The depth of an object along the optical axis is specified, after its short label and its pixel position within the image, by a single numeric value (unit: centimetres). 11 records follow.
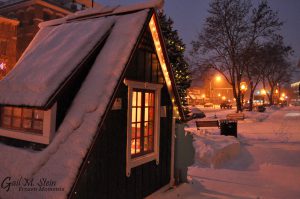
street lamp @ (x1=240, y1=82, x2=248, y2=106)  3027
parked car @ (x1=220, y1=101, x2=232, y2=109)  6231
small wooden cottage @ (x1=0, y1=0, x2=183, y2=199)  459
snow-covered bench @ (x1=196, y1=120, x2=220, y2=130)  1851
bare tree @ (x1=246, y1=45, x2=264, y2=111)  3127
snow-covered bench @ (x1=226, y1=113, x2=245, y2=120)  2721
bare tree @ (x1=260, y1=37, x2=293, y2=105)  3588
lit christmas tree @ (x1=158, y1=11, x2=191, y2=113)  1462
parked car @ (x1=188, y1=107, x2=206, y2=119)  3291
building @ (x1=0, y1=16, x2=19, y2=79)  3434
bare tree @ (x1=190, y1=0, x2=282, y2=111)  3008
